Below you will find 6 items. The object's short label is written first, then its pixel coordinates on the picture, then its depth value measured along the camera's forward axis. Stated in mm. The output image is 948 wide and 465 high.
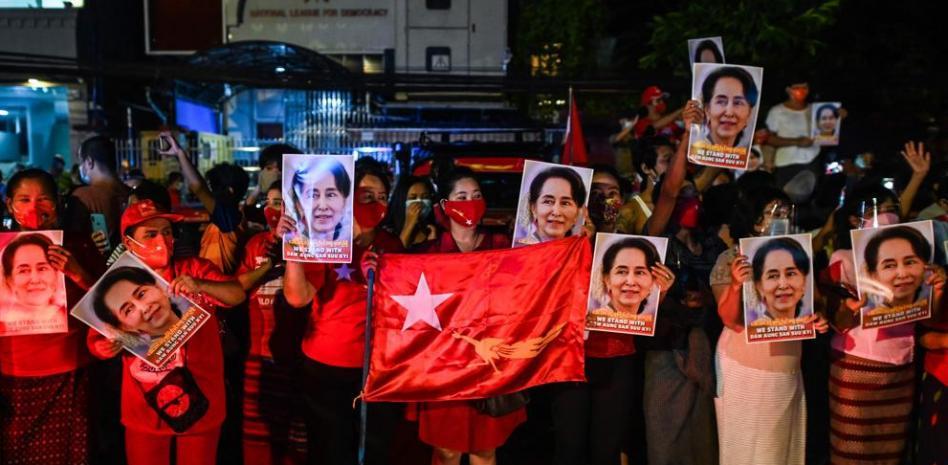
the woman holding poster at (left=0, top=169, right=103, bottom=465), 4434
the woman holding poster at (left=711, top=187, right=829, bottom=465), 4465
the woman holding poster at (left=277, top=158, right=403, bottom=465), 4484
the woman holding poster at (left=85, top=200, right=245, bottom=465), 4039
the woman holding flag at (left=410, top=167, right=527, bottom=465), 4535
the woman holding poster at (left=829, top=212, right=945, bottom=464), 4301
